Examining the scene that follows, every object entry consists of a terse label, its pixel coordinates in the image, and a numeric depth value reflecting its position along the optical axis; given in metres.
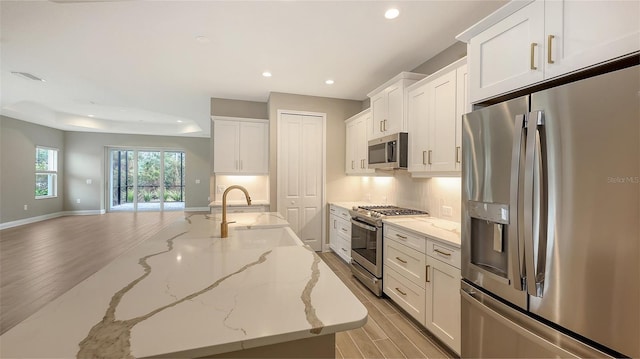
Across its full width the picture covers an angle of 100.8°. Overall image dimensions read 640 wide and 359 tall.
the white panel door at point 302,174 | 4.48
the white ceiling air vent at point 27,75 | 3.77
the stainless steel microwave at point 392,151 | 2.94
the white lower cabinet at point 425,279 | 1.94
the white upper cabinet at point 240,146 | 4.48
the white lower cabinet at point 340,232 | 3.88
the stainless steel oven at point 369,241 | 2.89
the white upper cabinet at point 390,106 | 2.97
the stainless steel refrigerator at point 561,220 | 1.02
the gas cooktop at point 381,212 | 2.94
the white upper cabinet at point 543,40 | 1.10
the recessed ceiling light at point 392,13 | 2.26
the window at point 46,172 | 7.23
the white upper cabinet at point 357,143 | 4.05
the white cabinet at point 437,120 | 2.27
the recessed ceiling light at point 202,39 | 2.74
